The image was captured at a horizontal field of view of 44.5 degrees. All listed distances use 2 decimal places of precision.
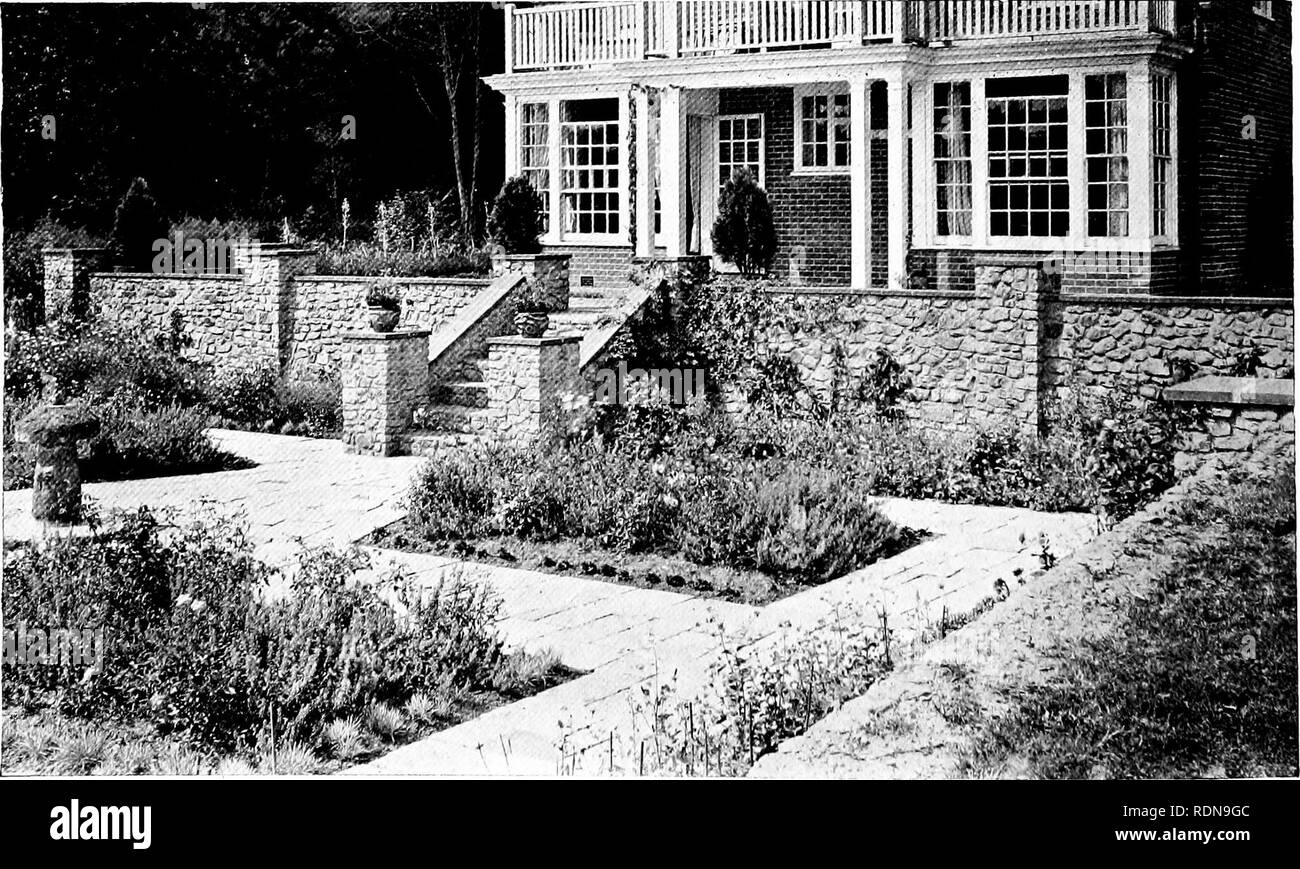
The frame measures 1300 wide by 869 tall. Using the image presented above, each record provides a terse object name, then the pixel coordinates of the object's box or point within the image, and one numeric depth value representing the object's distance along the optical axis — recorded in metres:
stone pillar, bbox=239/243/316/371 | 14.33
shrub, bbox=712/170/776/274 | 14.61
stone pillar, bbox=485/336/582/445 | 12.03
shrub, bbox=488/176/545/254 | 15.36
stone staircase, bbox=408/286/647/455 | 12.60
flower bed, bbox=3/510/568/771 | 6.71
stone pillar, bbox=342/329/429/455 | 12.76
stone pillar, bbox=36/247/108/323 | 12.83
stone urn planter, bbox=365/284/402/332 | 13.08
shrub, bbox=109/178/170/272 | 13.13
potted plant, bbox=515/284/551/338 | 12.43
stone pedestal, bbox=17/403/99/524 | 10.13
